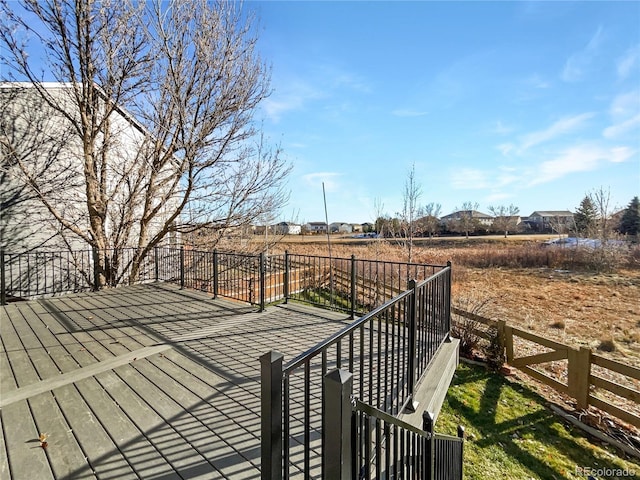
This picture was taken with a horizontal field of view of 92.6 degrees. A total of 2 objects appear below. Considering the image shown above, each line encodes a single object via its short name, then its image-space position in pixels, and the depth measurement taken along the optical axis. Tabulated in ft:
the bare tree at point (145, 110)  23.27
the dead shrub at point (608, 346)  25.71
